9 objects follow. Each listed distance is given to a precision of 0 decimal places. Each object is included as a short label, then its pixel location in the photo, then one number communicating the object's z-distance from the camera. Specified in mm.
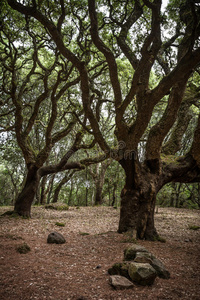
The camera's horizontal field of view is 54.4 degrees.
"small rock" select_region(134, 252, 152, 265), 3838
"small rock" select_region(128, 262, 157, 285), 3346
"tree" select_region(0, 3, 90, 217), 9256
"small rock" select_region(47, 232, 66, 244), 6090
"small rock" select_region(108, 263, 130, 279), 3650
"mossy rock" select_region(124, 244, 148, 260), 4258
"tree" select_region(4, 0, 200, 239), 5797
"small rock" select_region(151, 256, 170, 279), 3684
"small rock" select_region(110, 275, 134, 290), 3268
